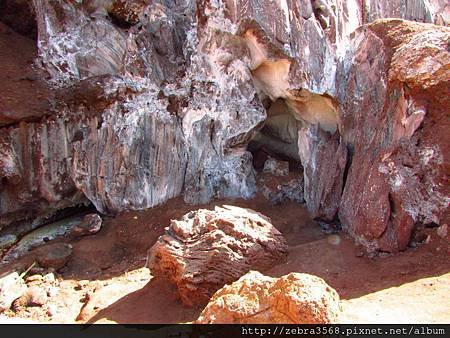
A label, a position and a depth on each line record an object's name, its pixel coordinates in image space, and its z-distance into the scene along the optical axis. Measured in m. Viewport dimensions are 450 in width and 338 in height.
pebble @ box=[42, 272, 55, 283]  7.00
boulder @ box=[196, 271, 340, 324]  3.98
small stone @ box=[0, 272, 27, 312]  6.45
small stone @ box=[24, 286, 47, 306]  6.45
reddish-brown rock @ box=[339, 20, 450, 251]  5.85
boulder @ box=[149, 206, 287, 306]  5.62
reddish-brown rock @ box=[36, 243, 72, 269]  7.41
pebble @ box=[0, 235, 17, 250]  8.24
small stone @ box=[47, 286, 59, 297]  6.65
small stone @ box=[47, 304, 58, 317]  6.21
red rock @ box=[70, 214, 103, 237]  8.19
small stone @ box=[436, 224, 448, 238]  5.54
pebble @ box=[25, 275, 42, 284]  6.99
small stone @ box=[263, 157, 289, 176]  9.21
